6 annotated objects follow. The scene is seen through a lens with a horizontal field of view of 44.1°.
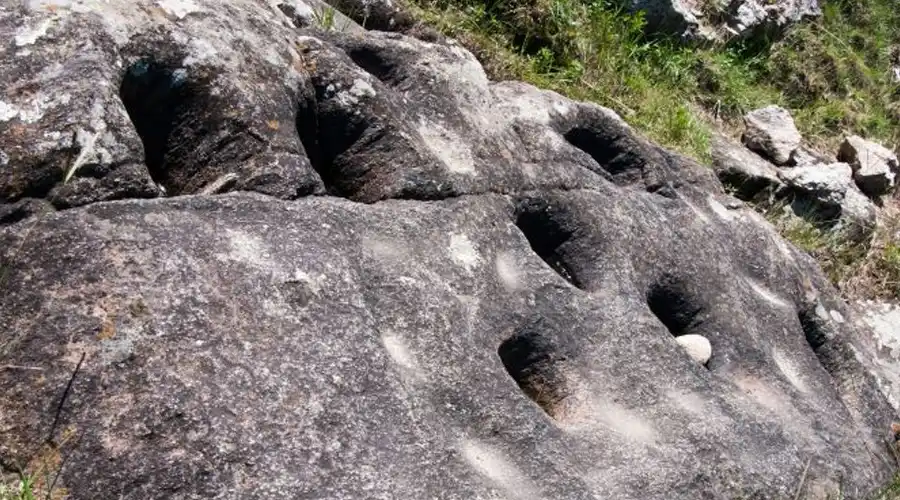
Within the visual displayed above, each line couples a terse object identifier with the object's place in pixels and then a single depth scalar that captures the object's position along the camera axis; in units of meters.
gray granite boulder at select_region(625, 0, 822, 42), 7.83
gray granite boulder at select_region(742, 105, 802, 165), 7.61
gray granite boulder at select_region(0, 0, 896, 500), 2.63
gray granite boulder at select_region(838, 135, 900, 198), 7.97
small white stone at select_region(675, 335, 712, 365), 4.23
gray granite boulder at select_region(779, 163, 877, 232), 7.25
